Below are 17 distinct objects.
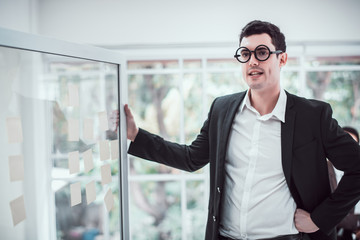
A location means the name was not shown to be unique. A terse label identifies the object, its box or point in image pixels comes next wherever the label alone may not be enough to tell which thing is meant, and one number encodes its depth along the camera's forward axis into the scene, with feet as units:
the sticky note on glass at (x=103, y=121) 4.98
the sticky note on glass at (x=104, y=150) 4.99
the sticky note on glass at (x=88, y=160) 4.63
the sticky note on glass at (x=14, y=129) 3.47
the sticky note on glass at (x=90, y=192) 4.66
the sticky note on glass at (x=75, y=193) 4.39
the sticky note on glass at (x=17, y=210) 3.55
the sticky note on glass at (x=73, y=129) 4.36
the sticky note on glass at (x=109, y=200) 5.09
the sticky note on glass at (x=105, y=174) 5.04
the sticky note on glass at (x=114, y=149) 5.20
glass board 3.59
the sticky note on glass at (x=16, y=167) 3.51
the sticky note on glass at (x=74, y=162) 4.34
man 4.77
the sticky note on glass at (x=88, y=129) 4.63
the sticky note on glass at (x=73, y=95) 4.30
